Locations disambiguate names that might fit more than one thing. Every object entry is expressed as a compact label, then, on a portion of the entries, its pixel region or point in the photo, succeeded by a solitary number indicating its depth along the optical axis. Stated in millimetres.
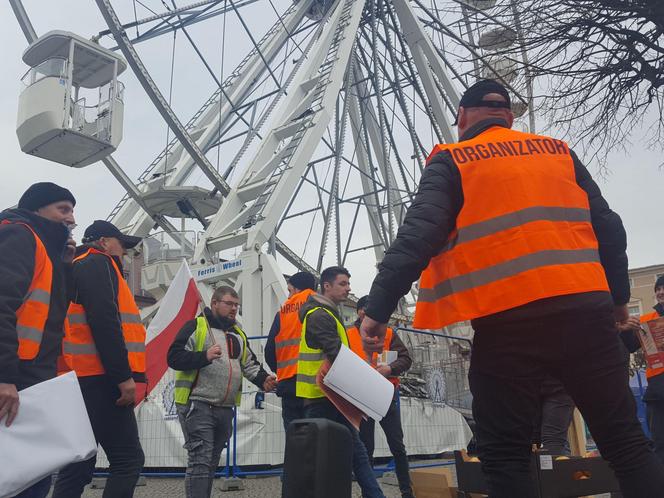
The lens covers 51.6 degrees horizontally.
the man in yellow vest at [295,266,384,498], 4438
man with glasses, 4314
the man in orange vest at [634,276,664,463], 4871
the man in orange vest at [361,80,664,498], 2250
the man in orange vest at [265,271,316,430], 5129
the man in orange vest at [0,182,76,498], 2707
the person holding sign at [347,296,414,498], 5438
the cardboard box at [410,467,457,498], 4965
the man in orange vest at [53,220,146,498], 3443
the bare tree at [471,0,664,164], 5707
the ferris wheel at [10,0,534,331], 9633
